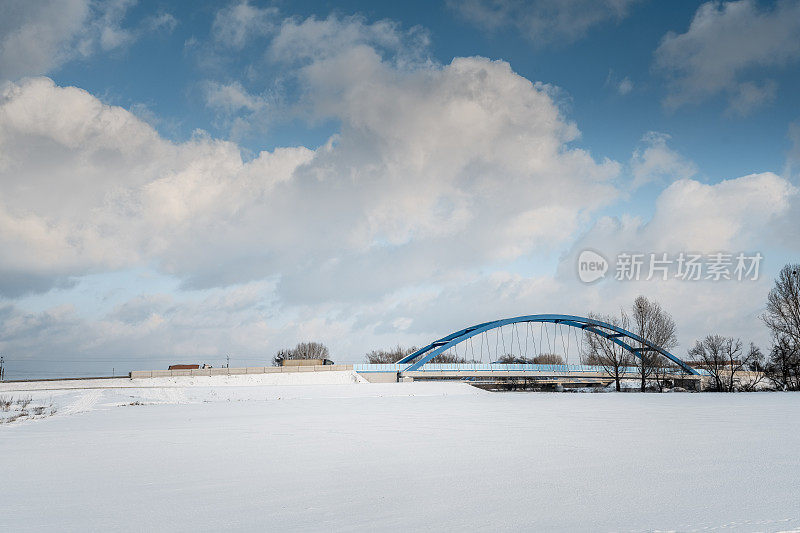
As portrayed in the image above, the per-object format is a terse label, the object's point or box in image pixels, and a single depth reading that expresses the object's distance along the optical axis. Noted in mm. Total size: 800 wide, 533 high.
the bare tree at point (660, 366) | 57197
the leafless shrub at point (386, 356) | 133875
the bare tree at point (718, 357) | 56875
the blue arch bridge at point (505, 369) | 77438
